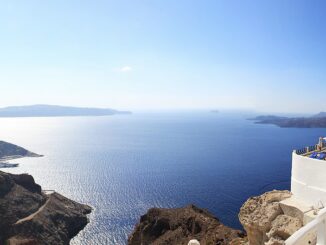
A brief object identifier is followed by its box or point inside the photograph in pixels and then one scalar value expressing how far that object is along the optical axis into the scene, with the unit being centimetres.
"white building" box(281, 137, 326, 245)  1909
